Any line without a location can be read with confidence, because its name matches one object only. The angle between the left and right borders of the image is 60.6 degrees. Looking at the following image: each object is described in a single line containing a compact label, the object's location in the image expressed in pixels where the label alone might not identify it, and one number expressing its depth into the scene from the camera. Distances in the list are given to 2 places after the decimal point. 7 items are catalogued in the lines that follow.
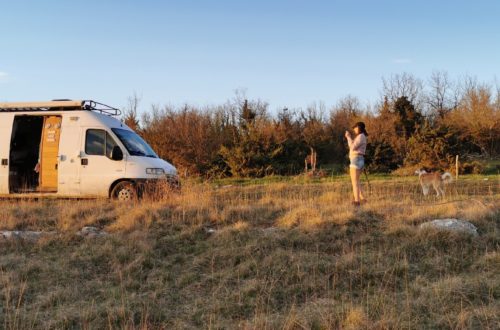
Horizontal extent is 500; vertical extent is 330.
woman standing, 8.54
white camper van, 10.21
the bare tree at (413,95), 38.88
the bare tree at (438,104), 38.78
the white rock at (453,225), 6.22
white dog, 10.87
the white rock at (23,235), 6.69
